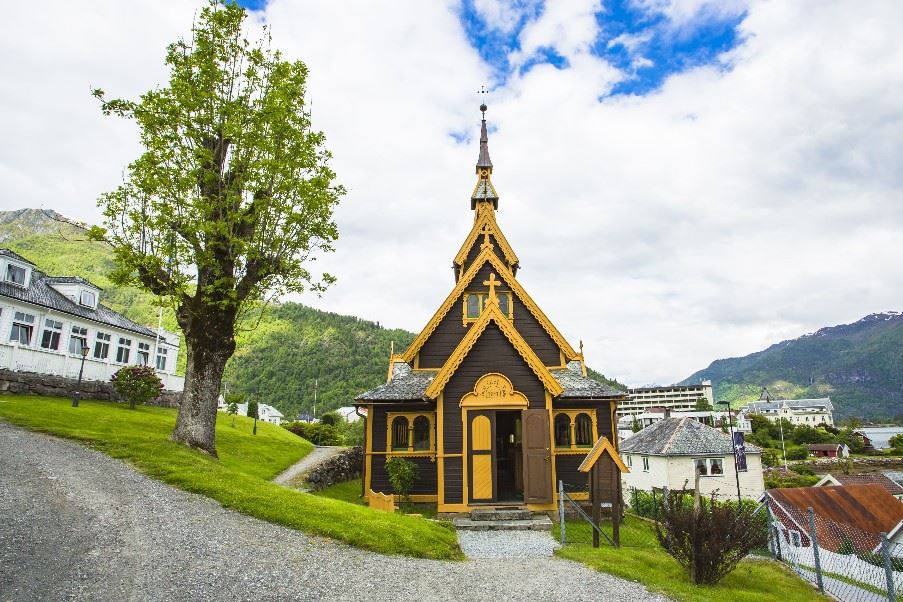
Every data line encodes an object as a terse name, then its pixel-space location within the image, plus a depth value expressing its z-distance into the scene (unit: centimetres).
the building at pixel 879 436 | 8619
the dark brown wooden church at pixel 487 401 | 1573
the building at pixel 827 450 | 7512
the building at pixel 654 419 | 9738
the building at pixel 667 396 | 18451
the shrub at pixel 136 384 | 2569
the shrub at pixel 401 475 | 1731
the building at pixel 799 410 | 12975
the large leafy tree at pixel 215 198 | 1537
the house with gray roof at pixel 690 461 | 3750
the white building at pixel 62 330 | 2417
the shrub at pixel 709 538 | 912
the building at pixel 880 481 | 3919
